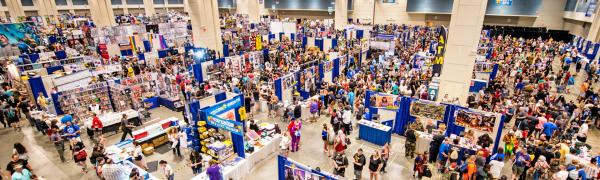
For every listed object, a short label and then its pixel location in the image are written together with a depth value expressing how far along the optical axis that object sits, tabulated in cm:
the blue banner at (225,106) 997
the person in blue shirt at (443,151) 933
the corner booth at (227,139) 929
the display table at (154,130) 1064
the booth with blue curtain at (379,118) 1120
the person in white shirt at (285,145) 1003
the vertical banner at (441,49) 1316
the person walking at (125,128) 1118
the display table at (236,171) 860
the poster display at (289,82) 1454
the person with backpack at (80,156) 933
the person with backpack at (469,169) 821
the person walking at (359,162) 851
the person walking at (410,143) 998
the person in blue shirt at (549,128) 1045
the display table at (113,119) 1242
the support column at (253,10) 4075
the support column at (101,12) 2939
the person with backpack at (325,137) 1030
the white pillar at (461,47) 1168
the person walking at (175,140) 1034
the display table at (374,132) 1109
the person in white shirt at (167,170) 815
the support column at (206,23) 2342
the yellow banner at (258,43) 2601
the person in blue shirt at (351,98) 1404
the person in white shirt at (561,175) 797
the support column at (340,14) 3584
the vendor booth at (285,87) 1434
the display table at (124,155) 835
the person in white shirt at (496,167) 860
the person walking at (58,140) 1001
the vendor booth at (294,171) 667
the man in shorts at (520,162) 865
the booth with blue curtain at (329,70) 1725
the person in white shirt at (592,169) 829
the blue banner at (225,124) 926
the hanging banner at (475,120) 1002
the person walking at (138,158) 905
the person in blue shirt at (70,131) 1043
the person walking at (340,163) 851
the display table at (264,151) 980
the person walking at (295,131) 1062
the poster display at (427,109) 1095
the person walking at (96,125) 1153
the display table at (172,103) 1481
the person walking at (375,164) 834
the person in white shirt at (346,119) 1167
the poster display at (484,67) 1714
